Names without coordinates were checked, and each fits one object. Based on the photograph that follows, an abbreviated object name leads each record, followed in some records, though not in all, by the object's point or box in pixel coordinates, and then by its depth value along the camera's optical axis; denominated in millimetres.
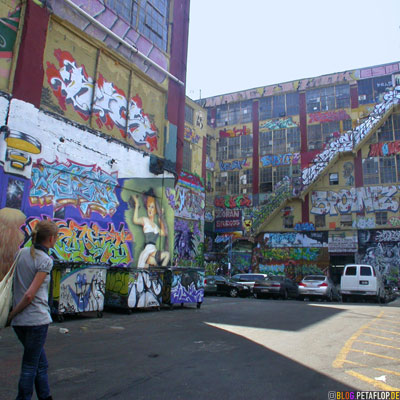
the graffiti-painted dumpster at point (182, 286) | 14180
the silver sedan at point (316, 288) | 20609
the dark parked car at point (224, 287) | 22828
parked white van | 19156
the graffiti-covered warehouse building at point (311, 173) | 31608
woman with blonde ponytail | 3402
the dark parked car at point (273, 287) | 21703
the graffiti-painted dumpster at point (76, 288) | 10148
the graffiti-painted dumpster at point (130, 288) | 12320
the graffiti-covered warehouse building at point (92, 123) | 11477
